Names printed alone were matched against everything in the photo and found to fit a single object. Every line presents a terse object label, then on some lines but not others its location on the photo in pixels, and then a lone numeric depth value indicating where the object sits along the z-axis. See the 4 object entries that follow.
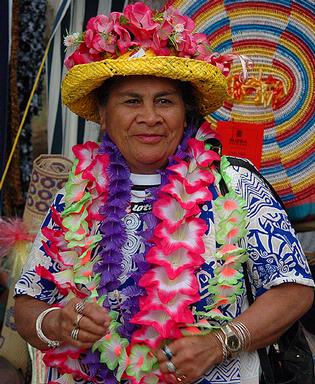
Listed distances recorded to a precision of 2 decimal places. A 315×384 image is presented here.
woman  2.13
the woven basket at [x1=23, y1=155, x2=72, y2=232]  3.62
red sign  3.13
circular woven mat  3.05
